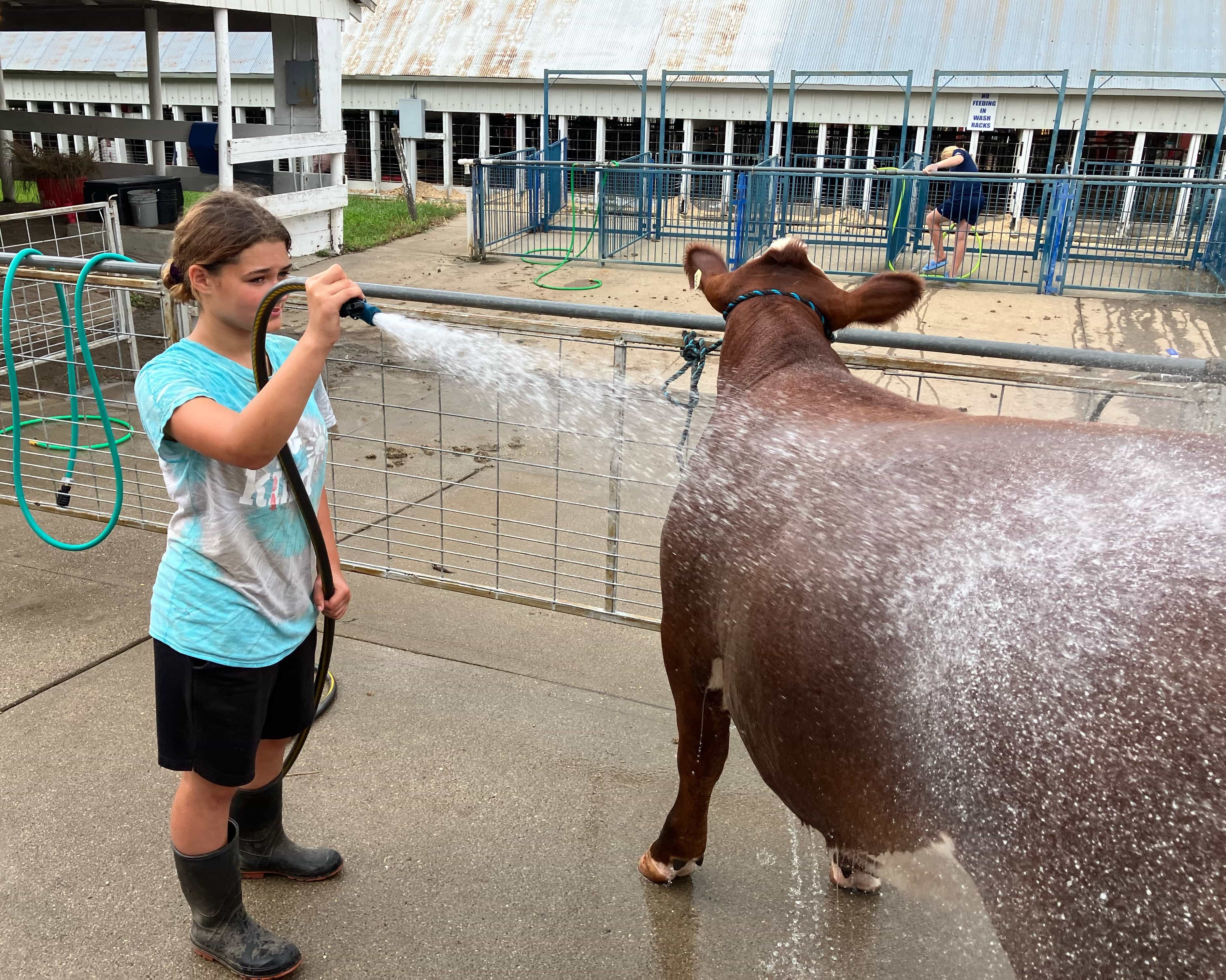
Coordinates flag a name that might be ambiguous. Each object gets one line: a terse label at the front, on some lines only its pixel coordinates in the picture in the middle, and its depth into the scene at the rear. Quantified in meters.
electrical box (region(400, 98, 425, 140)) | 18.02
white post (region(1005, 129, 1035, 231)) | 15.38
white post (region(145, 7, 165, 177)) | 13.12
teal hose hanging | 3.60
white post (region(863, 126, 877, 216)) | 15.79
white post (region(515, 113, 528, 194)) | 19.59
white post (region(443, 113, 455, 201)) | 19.83
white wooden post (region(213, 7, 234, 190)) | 10.21
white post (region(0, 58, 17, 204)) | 12.61
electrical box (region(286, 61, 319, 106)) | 12.11
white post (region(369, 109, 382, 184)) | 20.30
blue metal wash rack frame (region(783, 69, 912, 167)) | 14.95
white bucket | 10.84
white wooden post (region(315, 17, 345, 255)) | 12.02
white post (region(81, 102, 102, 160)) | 21.66
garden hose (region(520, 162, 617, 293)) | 12.08
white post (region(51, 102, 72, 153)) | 22.45
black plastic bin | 10.77
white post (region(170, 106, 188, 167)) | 19.80
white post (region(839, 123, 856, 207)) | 13.65
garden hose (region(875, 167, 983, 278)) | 12.87
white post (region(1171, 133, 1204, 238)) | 12.80
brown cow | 1.25
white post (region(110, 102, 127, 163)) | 20.28
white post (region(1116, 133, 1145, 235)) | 12.20
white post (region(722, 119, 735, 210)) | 18.12
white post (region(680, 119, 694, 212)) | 18.52
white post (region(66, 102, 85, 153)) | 22.16
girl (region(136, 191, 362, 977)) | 1.99
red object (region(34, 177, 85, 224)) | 12.22
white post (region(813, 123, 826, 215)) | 17.78
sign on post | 15.82
